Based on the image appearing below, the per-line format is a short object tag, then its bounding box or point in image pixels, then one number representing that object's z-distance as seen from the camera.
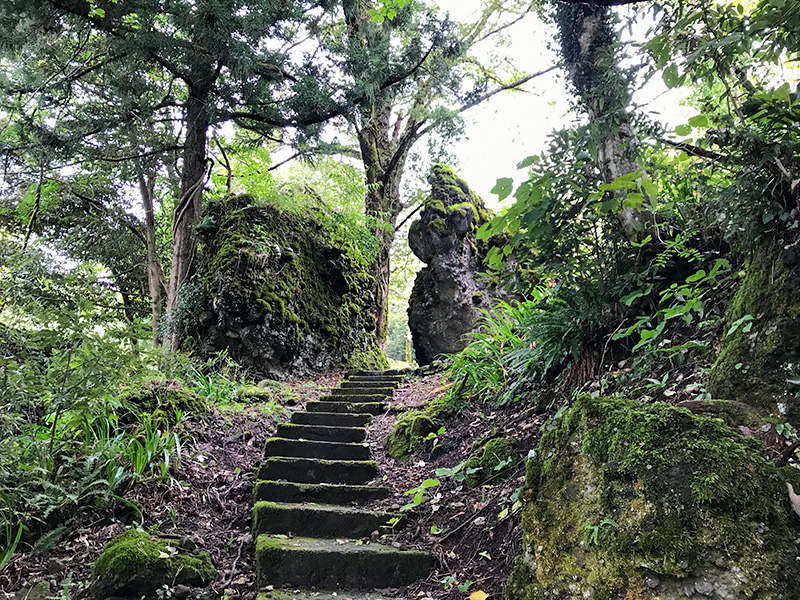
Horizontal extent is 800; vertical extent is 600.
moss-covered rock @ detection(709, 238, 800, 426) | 1.82
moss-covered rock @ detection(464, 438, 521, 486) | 2.89
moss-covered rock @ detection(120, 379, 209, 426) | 3.97
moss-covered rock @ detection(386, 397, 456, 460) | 4.15
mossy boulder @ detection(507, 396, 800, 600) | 1.35
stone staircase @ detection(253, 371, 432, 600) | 2.66
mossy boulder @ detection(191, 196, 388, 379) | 7.47
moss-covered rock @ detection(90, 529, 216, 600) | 2.39
